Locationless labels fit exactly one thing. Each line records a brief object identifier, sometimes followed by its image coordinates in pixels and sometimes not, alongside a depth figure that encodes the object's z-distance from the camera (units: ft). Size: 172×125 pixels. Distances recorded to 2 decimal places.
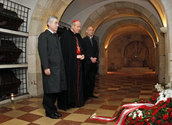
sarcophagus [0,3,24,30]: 10.54
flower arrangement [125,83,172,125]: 4.62
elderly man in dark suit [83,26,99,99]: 12.00
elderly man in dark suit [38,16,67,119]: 7.84
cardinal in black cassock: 9.73
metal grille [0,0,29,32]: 12.14
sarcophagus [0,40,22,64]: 10.60
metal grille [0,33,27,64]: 12.79
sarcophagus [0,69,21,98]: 10.87
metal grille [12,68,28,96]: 13.20
